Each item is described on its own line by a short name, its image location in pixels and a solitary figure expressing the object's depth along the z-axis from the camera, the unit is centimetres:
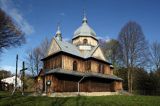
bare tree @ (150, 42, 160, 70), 3173
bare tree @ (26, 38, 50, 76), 3063
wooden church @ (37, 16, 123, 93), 1728
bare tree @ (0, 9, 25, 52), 1885
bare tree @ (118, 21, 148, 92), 2532
